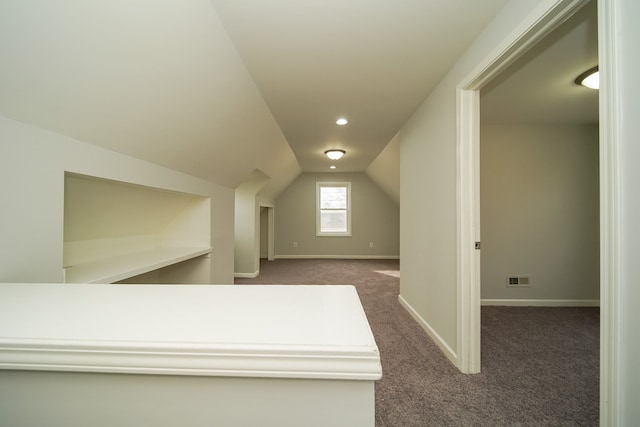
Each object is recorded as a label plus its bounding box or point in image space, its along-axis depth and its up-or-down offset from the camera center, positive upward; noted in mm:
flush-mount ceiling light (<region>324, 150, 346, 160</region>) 4039 +1053
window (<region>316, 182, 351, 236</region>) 6688 +188
